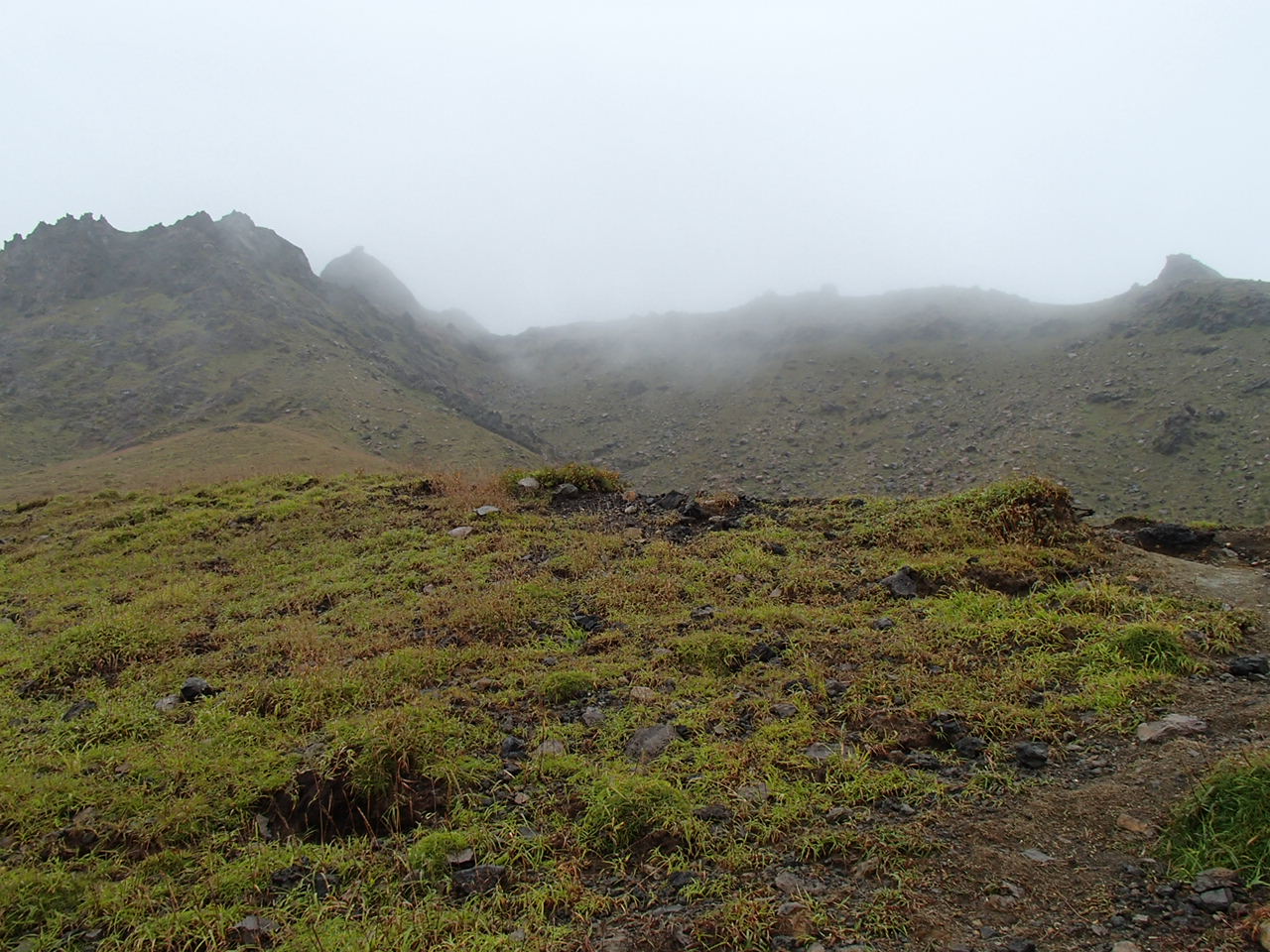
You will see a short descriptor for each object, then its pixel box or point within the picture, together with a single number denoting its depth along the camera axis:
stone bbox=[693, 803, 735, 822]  3.93
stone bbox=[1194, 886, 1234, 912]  2.94
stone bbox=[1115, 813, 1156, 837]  3.48
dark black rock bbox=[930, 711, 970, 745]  4.58
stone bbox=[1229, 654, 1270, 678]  4.95
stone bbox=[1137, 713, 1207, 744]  4.28
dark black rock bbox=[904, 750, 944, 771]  4.33
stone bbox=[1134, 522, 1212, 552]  8.27
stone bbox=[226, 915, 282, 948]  3.32
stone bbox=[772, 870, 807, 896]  3.36
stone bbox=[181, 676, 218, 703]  5.89
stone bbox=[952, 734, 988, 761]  4.41
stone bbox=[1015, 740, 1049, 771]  4.24
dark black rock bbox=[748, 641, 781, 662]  5.96
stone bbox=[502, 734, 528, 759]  4.78
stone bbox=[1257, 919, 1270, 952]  2.68
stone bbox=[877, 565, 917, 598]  7.07
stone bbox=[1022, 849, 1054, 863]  3.39
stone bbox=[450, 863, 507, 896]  3.58
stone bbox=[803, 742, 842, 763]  4.41
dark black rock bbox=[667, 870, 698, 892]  3.50
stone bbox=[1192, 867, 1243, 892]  3.04
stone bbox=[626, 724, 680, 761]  4.64
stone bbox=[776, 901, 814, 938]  3.10
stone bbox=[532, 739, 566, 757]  4.71
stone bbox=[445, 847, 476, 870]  3.76
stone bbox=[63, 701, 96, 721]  5.68
